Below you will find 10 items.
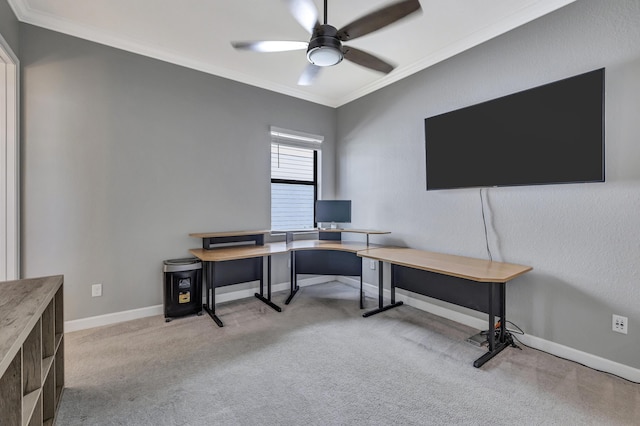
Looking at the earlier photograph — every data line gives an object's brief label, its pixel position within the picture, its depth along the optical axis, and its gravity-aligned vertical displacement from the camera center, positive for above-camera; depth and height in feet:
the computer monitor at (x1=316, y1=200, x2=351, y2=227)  12.66 -0.04
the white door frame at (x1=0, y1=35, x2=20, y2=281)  7.47 +1.13
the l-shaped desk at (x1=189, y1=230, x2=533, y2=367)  7.57 -2.19
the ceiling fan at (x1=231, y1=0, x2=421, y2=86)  5.69 +4.06
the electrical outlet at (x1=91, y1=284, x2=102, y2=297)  8.98 -2.57
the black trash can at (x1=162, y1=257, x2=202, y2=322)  9.54 -2.68
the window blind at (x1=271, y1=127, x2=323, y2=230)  13.29 +1.60
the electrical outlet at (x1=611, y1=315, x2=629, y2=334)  6.44 -2.63
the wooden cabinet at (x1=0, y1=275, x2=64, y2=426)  3.17 -1.99
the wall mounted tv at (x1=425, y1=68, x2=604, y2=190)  6.52 +1.98
